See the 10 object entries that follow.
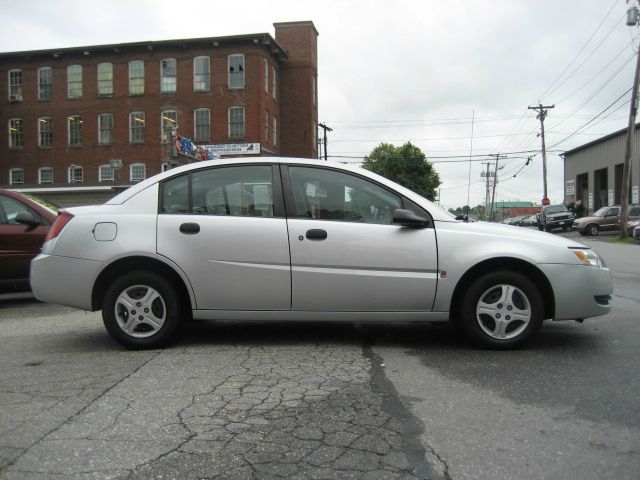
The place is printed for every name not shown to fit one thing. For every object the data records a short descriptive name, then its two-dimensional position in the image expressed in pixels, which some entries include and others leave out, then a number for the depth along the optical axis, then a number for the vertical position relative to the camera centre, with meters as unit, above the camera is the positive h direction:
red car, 7.29 -0.23
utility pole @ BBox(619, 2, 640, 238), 25.27 +2.84
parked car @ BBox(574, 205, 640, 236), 30.05 -0.08
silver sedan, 4.78 -0.43
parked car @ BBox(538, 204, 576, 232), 34.50 +0.09
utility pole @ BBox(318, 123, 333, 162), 49.83 +8.12
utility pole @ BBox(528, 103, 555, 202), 45.81 +7.35
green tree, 68.25 +6.11
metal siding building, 39.88 +3.99
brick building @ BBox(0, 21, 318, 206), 39.97 +8.54
